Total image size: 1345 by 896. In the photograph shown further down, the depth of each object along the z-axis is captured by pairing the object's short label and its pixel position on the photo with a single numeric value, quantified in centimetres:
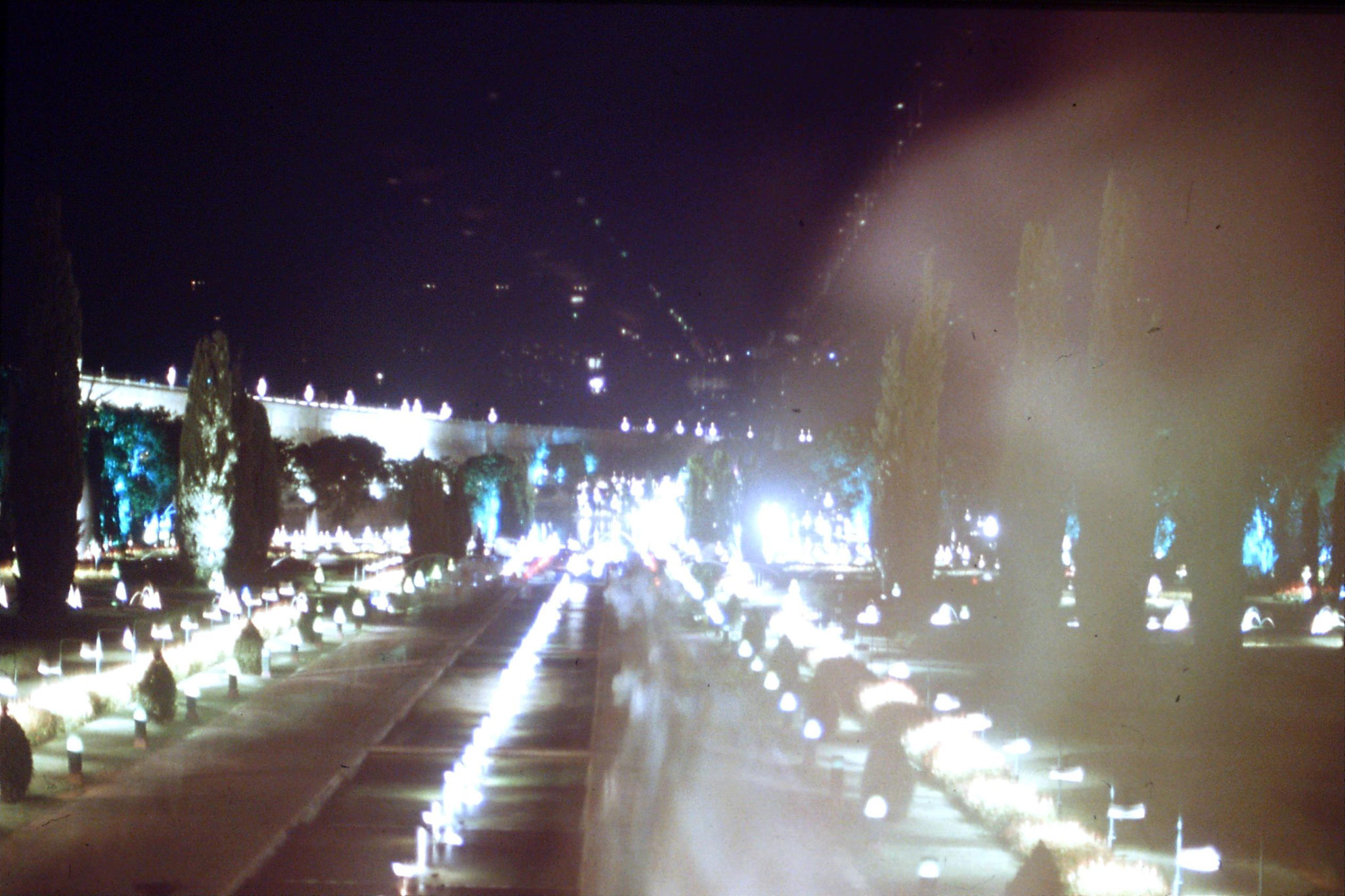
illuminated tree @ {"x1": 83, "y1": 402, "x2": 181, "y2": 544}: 6012
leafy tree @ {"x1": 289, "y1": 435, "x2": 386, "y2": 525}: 8731
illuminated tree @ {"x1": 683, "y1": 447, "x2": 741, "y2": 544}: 7850
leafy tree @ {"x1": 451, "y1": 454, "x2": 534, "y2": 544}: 10188
